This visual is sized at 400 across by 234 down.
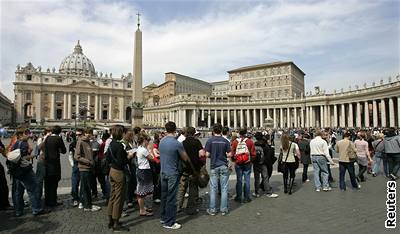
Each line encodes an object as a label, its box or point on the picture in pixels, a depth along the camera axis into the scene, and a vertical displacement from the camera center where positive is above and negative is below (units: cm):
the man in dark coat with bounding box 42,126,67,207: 718 -82
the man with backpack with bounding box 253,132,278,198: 847 -107
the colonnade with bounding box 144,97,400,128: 5000 +338
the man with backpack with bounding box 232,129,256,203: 751 -74
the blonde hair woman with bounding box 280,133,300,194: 854 -79
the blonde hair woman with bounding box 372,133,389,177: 1113 -105
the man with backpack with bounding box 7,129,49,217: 645 -110
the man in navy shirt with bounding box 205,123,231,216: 673 -81
